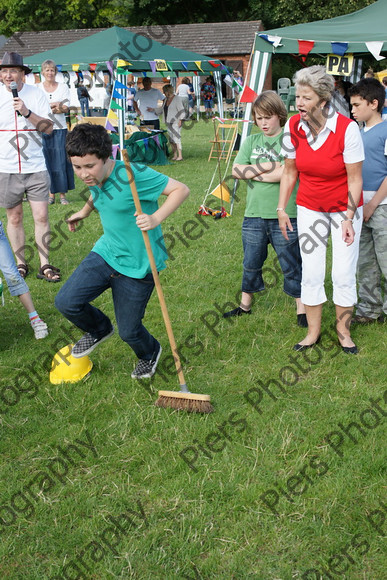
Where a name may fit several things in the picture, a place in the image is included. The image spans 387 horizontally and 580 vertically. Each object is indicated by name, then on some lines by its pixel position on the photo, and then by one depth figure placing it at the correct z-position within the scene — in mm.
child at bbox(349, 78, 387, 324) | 4480
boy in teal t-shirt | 3406
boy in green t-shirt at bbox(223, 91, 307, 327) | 4594
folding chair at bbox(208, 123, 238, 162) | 13173
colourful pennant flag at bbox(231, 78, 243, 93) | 16191
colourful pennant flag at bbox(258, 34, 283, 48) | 7309
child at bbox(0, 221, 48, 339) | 4648
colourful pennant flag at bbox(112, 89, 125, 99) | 12205
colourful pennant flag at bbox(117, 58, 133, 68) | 12927
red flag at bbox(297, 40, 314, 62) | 7250
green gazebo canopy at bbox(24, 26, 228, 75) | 13219
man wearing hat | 5730
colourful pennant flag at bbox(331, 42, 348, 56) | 7160
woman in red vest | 3893
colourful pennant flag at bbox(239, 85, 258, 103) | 7350
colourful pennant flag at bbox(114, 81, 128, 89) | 12077
